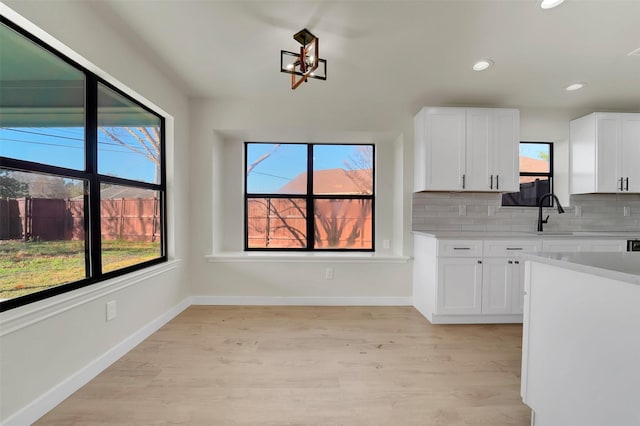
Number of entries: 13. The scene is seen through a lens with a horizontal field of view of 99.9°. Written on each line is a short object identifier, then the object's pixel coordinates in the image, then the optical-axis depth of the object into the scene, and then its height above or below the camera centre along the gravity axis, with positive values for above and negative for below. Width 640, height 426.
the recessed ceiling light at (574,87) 2.67 +1.24
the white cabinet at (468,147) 2.91 +0.67
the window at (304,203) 3.63 +0.06
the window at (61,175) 1.40 +0.20
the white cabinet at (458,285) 2.68 -0.77
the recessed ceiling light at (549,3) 1.59 +1.23
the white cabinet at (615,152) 2.99 +0.63
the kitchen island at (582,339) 0.96 -0.54
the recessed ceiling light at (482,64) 2.27 +1.24
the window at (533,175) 3.36 +0.43
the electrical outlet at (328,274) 3.21 -0.79
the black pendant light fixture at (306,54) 1.79 +1.07
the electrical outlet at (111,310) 1.93 -0.75
